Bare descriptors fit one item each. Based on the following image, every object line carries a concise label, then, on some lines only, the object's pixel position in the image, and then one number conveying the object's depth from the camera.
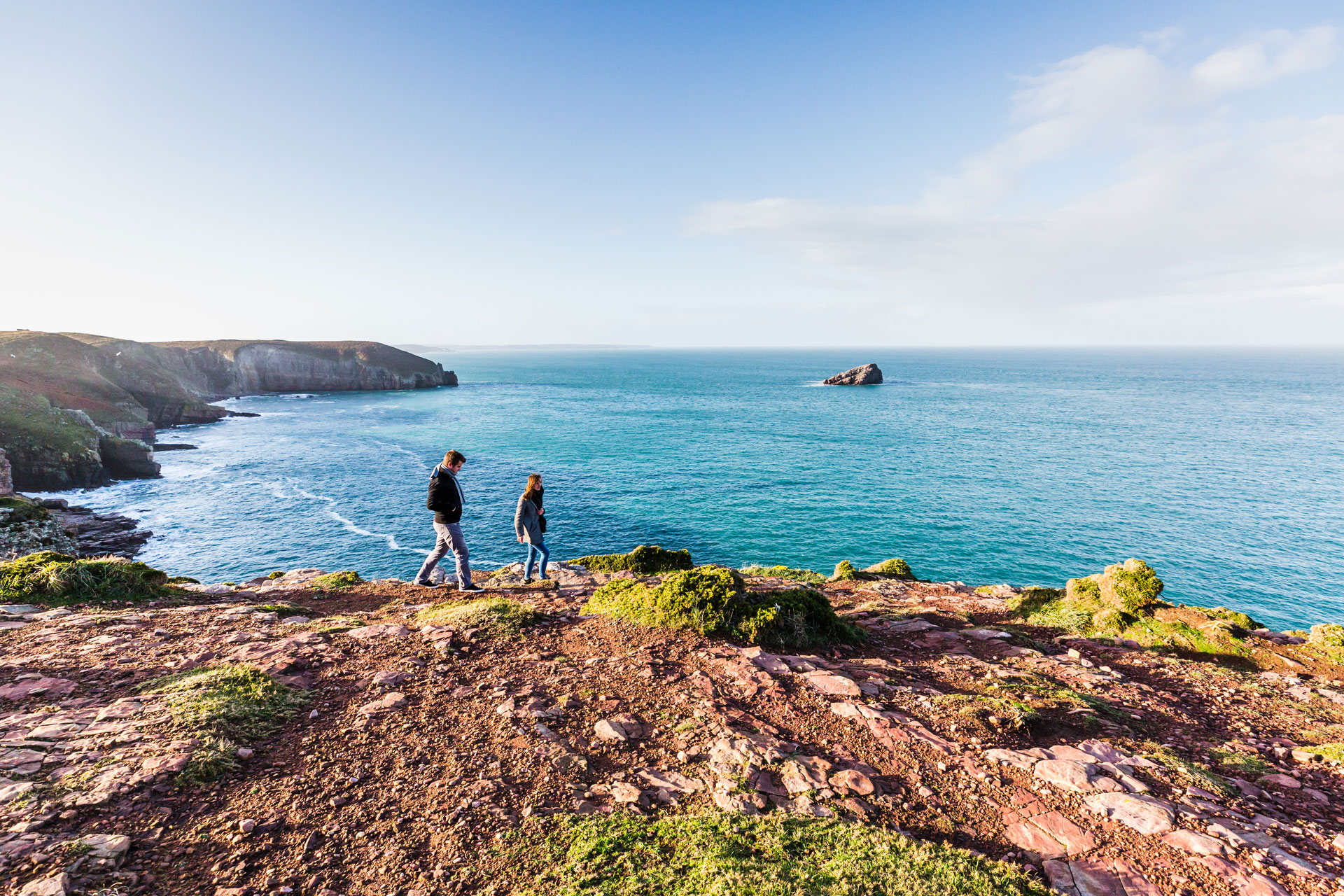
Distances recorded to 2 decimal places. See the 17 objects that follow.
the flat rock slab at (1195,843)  4.64
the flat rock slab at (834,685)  7.58
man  11.63
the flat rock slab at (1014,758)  5.94
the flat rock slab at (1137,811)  5.01
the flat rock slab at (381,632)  9.11
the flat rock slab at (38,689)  6.54
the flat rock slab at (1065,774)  5.58
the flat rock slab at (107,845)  4.12
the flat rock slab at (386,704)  6.74
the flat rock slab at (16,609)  9.46
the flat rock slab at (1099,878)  4.34
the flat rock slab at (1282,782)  5.76
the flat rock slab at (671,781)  5.52
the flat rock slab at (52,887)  3.62
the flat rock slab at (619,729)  6.36
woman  12.73
